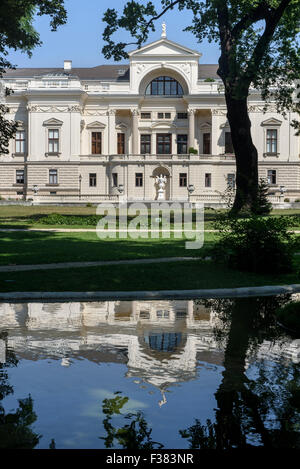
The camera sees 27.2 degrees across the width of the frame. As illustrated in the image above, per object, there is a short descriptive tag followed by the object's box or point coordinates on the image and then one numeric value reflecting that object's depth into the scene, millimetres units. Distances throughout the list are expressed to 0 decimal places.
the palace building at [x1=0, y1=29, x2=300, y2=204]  65188
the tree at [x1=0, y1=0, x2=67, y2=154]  25641
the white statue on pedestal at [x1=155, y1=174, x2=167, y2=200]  63450
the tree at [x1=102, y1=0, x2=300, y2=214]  28469
